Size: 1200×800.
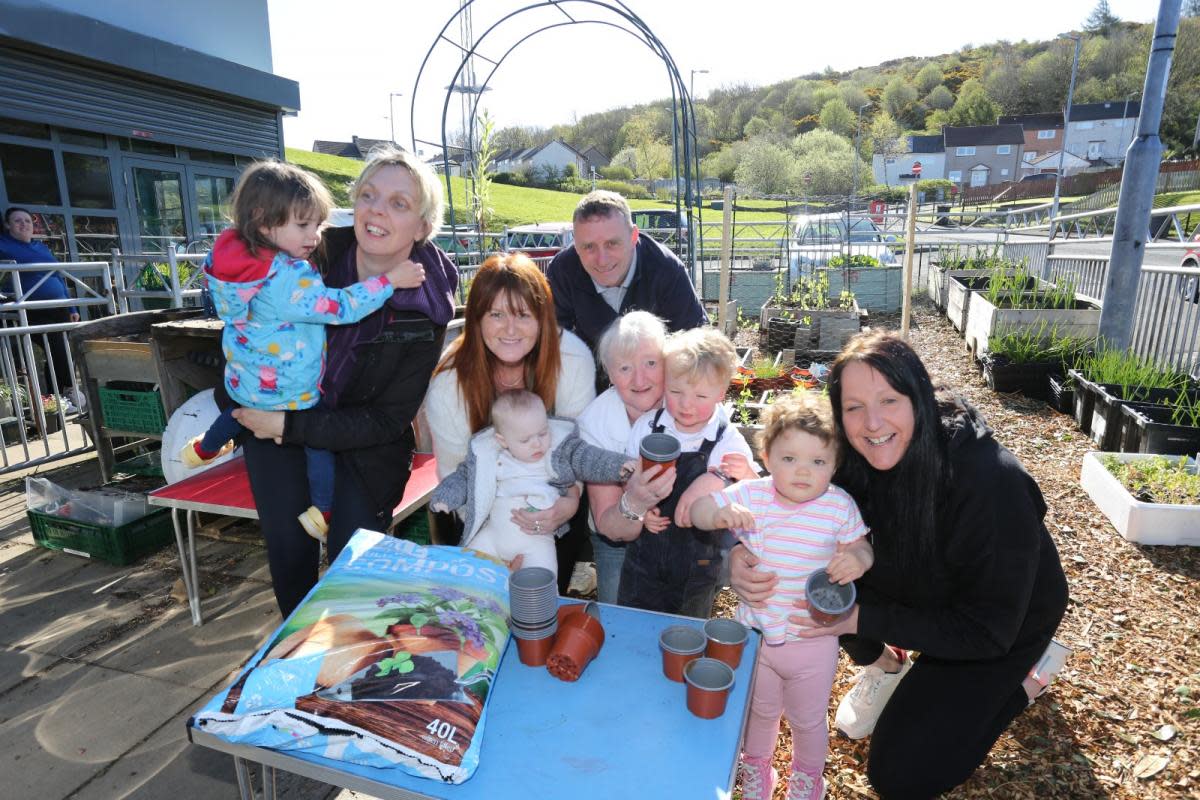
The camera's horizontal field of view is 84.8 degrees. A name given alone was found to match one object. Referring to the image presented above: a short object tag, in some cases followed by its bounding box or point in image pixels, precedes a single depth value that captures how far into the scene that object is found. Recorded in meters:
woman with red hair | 2.36
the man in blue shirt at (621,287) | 3.38
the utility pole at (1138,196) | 5.13
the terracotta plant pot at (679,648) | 1.63
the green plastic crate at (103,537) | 3.77
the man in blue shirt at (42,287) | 6.50
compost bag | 1.36
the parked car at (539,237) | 15.09
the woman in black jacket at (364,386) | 2.42
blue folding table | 1.35
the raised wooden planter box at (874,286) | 12.04
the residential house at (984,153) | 78.44
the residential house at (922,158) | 79.62
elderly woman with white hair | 2.29
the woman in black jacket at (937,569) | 1.89
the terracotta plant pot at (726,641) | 1.68
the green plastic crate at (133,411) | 4.10
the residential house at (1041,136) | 78.38
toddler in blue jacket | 2.29
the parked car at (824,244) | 13.48
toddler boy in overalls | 2.15
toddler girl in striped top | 1.96
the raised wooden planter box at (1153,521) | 3.52
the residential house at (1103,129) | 75.69
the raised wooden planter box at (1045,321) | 6.89
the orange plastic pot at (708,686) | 1.51
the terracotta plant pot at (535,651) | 1.72
